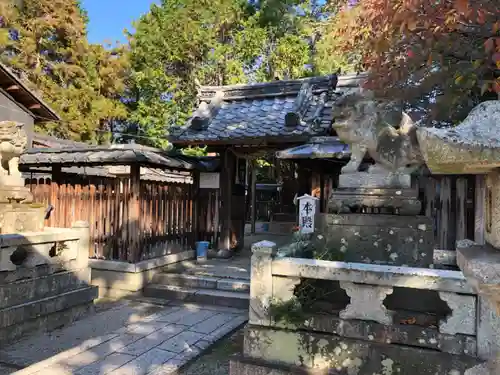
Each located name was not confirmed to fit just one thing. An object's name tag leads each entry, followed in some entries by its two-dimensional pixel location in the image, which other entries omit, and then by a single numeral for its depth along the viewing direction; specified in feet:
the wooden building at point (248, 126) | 33.76
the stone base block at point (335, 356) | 11.57
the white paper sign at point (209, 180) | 36.11
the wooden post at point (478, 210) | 25.53
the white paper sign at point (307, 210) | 32.17
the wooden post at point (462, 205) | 27.63
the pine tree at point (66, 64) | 63.82
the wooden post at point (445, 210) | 28.27
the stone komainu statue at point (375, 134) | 16.15
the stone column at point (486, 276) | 6.09
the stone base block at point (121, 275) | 27.86
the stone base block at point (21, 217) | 21.71
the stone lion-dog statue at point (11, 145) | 21.98
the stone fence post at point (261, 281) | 13.84
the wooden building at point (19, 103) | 41.50
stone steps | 25.55
